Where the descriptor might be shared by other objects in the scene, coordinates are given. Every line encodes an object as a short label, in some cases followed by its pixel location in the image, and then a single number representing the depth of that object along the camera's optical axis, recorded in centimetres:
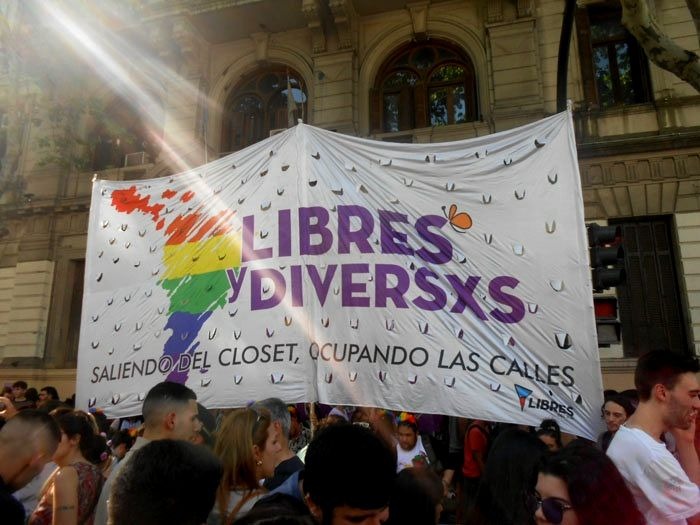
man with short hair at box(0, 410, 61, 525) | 265
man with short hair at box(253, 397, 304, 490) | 291
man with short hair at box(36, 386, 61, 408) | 901
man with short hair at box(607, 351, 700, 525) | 240
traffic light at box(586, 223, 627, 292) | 533
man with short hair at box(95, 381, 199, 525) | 315
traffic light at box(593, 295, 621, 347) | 509
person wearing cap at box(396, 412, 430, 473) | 573
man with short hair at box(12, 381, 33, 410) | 874
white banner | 387
